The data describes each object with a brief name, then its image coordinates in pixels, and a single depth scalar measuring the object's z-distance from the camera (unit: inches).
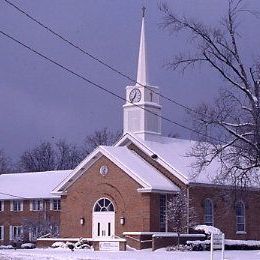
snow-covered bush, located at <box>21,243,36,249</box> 2214.0
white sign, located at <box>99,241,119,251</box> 1768.0
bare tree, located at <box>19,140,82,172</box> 4493.1
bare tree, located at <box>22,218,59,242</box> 2595.7
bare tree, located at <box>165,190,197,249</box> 1884.8
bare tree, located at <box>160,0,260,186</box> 1471.5
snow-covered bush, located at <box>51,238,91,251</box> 1902.1
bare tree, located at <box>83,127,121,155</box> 4141.5
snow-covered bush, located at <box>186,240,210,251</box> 1705.2
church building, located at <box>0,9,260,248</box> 1946.4
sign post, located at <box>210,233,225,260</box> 1083.4
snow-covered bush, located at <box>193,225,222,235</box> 1889.3
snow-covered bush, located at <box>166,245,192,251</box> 1710.1
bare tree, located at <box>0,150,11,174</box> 4789.9
